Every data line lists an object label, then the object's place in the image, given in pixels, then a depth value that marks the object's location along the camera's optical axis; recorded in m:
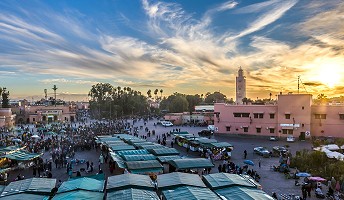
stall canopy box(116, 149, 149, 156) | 22.47
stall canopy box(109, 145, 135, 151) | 24.54
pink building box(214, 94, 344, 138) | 39.53
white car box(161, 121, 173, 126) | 58.34
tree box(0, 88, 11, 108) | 80.07
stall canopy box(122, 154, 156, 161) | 20.42
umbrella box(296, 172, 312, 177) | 19.29
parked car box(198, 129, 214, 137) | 45.03
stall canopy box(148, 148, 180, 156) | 22.97
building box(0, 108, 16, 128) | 63.94
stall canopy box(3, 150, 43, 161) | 23.03
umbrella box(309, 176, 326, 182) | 18.08
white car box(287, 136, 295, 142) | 38.91
